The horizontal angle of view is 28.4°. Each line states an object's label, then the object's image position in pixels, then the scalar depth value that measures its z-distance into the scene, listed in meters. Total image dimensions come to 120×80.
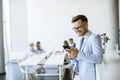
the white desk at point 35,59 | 3.23
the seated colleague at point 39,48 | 3.24
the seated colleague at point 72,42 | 2.97
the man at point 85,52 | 2.13
